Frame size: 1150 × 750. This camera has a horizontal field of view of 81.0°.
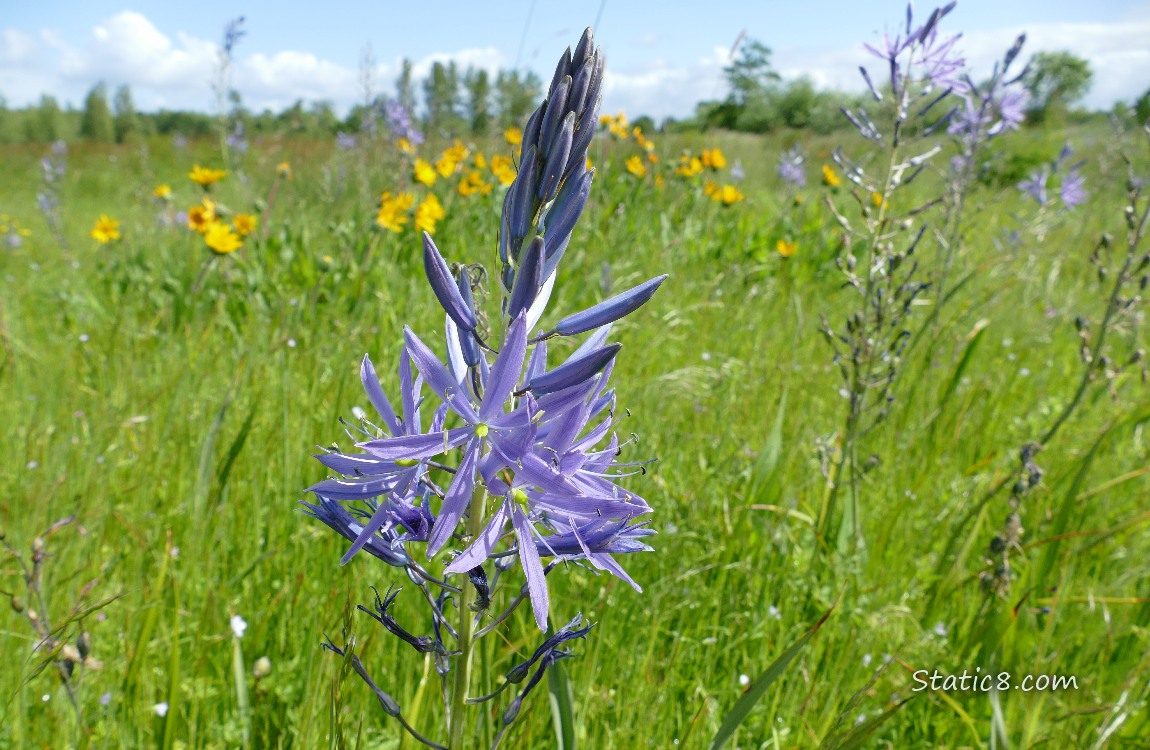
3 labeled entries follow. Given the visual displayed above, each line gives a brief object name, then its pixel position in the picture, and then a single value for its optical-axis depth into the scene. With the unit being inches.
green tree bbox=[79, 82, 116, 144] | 2116.1
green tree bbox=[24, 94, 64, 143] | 1956.6
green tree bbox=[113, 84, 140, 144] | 1592.0
